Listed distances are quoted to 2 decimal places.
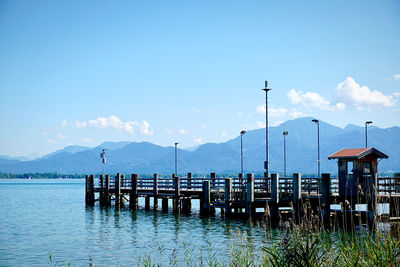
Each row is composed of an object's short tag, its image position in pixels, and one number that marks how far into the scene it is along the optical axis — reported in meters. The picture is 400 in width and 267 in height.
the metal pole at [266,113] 34.50
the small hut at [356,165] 26.45
